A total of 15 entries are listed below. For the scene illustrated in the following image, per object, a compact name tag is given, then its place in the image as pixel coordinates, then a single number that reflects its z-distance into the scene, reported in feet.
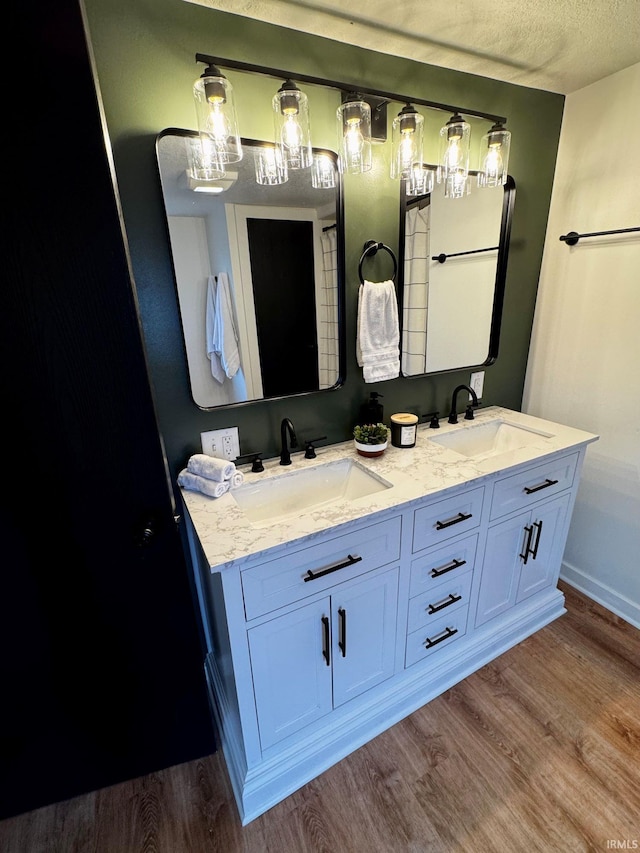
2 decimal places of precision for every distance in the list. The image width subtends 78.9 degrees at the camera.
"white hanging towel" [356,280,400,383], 5.12
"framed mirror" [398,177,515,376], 5.46
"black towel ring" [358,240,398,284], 5.03
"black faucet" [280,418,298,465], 4.65
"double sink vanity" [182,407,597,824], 3.56
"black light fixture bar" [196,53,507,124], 3.70
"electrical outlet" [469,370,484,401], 6.52
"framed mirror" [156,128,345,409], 4.07
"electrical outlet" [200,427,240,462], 4.65
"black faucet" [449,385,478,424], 5.92
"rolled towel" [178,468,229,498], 4.10
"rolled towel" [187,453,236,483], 4.17
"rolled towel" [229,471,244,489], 4.28
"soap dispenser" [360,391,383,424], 5.38
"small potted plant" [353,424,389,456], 4.89
